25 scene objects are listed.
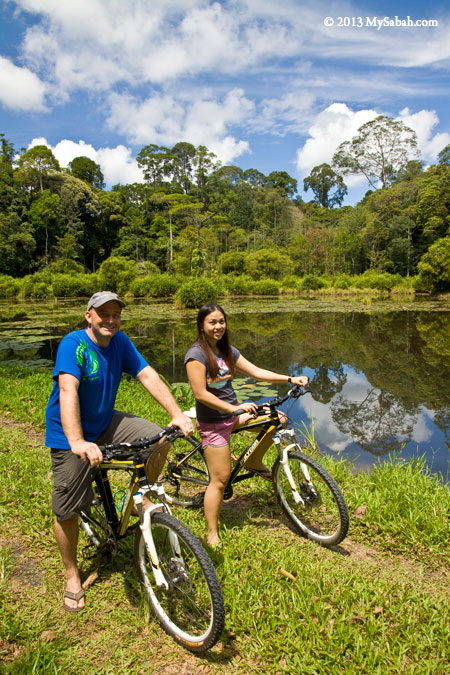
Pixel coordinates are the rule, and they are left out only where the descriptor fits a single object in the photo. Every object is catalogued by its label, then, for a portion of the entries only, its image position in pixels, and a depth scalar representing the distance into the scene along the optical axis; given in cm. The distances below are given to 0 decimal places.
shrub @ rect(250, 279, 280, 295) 3212
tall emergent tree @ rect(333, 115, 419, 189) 4625
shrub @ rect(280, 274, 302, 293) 3297
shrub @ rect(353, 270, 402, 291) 2968
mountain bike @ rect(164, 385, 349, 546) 250
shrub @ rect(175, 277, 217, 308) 2048
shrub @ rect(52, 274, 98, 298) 2914
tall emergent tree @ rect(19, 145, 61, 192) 4625
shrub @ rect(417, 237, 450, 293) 2458
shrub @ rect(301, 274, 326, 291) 3192
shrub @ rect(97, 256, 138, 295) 2828
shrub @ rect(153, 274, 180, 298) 2709
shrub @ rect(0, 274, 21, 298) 2826
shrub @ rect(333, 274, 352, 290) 3122
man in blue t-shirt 202
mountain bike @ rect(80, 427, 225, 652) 179
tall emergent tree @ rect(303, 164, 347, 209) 6919
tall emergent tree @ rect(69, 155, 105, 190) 5956
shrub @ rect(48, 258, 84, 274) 3822
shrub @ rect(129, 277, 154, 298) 2767
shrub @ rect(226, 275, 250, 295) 3105
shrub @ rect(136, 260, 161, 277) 3508
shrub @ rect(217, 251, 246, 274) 3919
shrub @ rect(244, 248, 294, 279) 3716
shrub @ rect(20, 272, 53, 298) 2823
